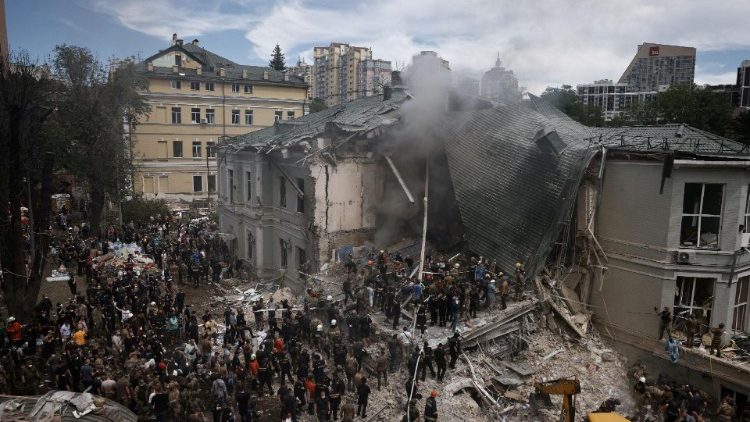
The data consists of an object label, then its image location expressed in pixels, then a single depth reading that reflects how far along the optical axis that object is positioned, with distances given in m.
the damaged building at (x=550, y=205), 16.55
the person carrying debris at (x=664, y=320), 16.58
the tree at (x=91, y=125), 34.81
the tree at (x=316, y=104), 76.00
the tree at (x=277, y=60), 82.69
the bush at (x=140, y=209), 39.18
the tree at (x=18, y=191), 19.41
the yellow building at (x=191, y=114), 46.50
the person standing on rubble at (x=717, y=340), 15.87
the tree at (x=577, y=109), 47.74
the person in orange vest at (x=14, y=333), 16.40
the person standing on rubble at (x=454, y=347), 15.23
